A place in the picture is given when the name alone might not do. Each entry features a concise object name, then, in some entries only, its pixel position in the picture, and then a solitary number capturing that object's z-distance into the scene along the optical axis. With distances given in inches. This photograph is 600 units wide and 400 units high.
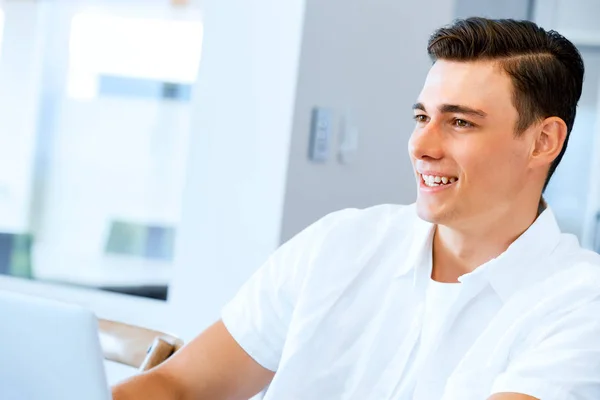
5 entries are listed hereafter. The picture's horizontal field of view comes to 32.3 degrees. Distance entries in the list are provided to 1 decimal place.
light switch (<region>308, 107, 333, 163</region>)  98.2
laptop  40.1
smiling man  61.5
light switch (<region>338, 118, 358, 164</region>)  102.3
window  115.6
